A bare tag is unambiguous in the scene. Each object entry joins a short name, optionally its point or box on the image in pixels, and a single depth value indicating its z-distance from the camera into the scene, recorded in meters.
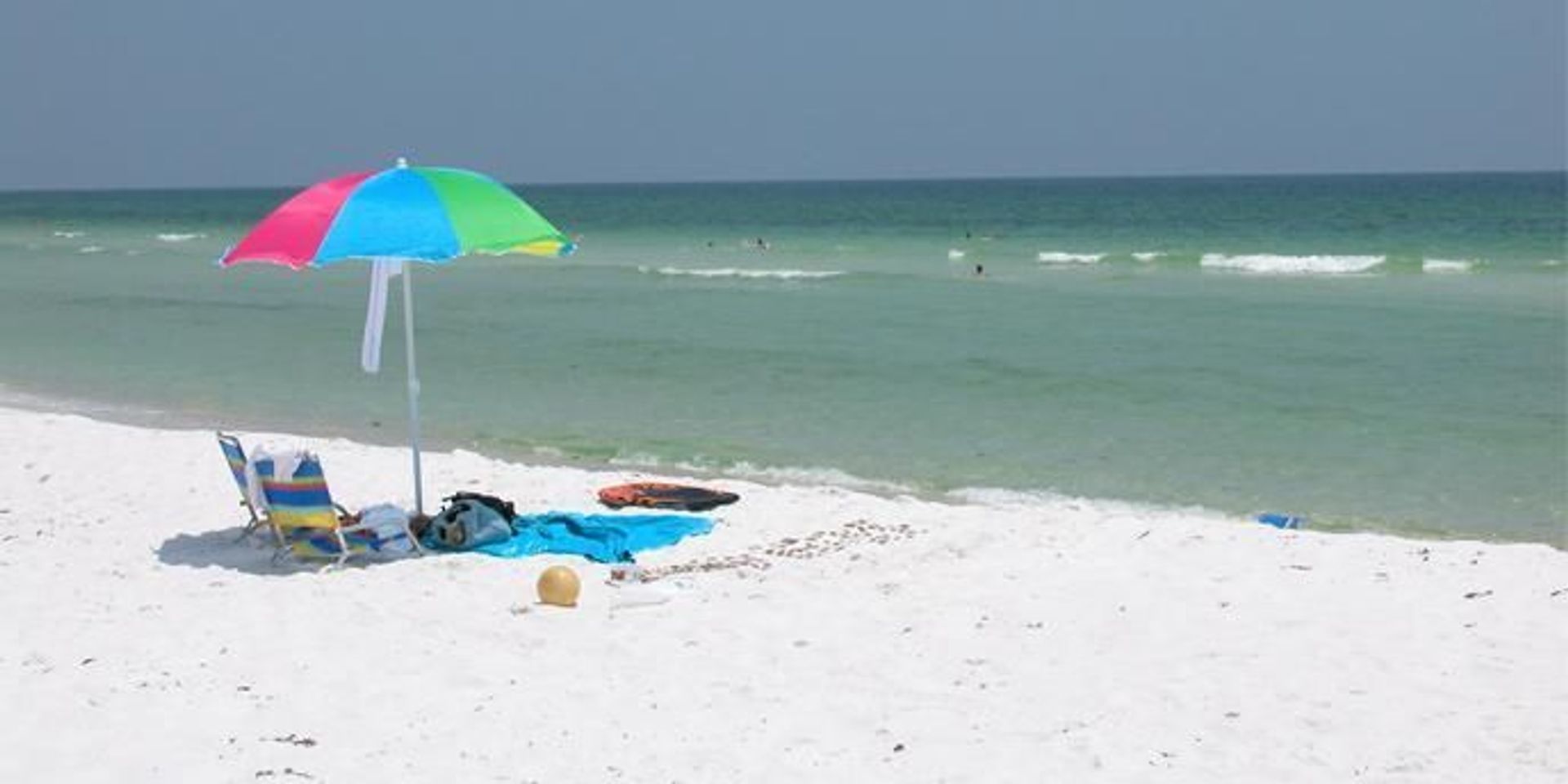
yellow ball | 13.89
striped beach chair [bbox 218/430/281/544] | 15.64
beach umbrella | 14.53
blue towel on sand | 15.87
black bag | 16.47
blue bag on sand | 15.94
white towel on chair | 15.20
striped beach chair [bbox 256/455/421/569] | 15.15
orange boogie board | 18.27
